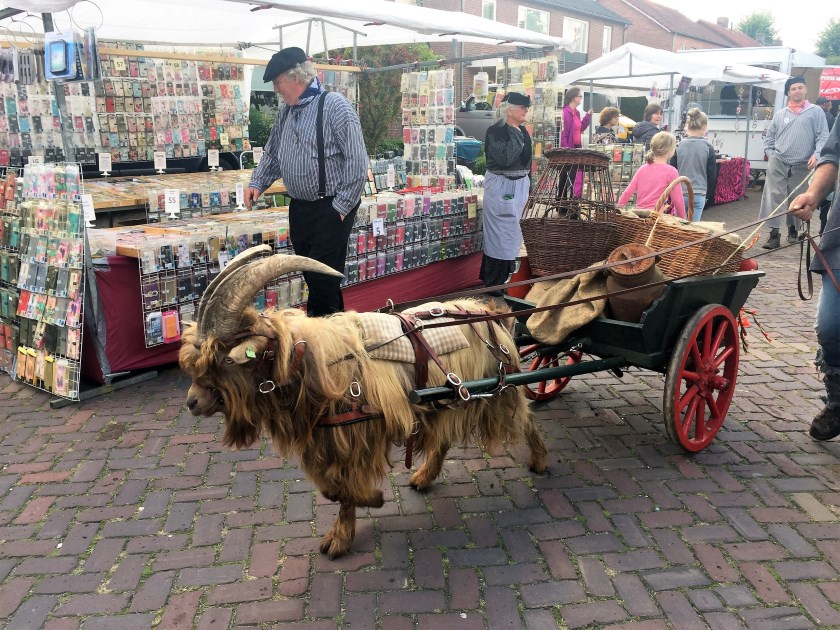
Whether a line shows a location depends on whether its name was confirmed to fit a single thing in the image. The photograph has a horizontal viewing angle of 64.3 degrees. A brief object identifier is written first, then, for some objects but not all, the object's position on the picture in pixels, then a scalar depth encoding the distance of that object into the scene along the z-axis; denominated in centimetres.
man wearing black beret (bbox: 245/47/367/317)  492
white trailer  1827
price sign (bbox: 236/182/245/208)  653
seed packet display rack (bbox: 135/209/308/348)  506
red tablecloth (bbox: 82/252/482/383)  497
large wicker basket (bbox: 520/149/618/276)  393
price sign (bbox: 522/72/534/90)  963
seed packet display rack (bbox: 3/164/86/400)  482
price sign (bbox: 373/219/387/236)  660
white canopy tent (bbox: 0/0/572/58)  754
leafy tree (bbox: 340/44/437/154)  1145
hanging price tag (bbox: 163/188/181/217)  609
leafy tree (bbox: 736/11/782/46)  6266
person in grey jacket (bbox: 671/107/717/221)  882
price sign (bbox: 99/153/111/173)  728
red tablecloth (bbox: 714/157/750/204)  1530
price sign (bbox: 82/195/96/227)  479
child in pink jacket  600
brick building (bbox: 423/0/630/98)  2612
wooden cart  370
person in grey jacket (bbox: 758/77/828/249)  982
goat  261
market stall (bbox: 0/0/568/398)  506
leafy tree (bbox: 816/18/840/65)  5647
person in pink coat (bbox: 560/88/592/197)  1028
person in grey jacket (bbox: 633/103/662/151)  1207
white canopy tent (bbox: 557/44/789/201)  1481
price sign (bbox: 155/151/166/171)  778
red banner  2189
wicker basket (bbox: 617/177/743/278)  380
